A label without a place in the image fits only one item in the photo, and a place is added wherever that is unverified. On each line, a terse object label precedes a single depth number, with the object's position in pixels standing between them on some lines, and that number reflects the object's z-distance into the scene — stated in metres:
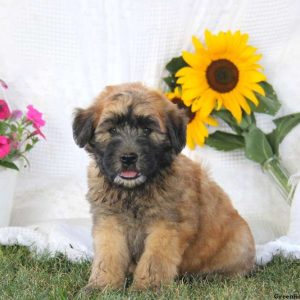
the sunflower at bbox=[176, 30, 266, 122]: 5.86
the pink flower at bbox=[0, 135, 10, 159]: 5.53
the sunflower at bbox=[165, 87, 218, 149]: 5.99
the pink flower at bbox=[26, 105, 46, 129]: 5.75
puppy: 4.04
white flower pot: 5.71
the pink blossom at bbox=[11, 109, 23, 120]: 5.88
